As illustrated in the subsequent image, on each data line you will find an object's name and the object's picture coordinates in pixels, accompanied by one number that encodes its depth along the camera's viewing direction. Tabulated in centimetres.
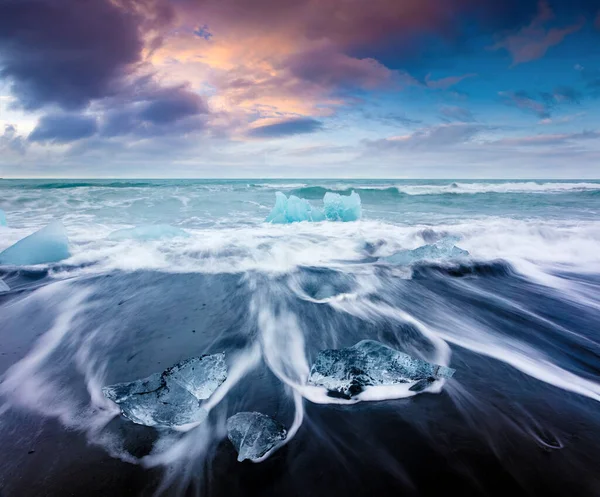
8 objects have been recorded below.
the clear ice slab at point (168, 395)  222
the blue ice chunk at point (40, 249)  600
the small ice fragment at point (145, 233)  777
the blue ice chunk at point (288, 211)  1145
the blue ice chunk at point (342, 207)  1181
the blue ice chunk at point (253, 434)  196
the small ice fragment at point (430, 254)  641
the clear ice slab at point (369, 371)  257
